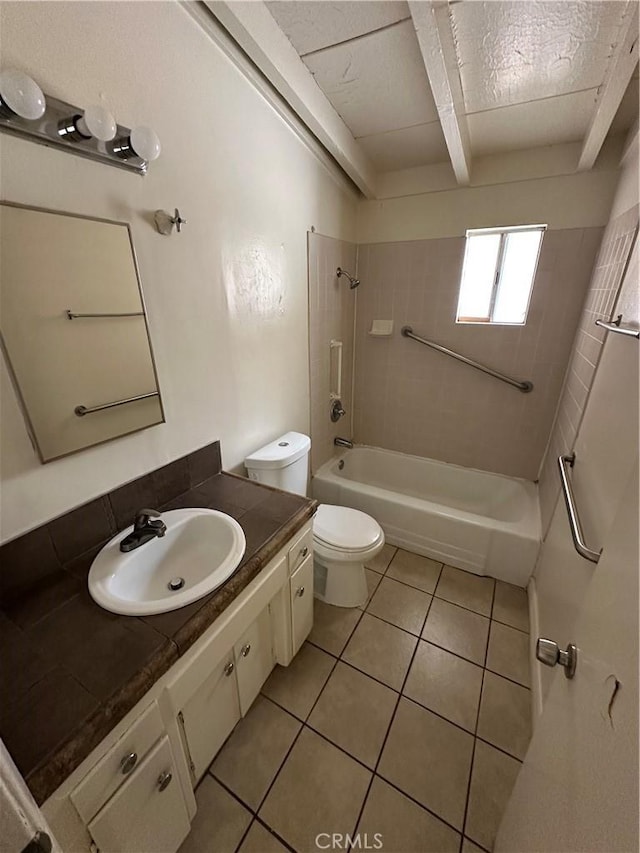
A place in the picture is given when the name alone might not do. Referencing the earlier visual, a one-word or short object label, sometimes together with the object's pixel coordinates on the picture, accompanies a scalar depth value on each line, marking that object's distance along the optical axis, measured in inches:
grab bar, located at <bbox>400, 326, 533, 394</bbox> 86.0
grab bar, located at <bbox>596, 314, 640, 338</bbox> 34.1
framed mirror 31.2
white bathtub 74.0
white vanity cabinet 25.5
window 83.3
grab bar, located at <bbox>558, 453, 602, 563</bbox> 36.0
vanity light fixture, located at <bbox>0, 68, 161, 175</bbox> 26.5
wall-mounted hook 41.7
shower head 88.0
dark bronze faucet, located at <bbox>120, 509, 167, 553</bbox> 39.6
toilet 62.9
